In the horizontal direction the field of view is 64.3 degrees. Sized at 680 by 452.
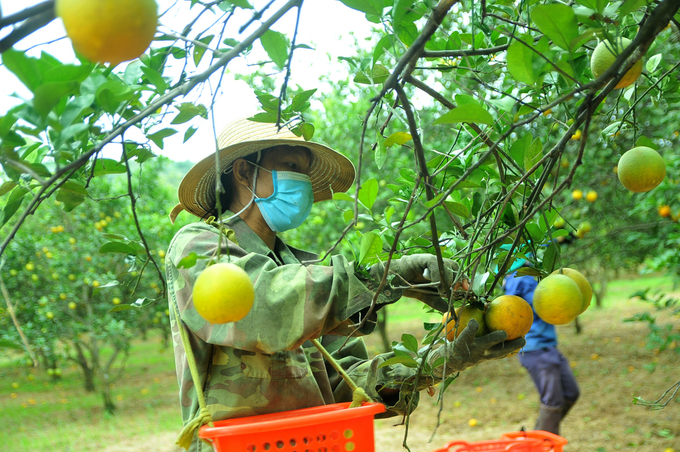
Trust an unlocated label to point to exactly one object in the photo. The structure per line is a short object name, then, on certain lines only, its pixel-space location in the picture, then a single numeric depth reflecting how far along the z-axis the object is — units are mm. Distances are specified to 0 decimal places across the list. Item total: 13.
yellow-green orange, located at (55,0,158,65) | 509
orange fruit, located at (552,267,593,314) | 1151
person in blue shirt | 3709
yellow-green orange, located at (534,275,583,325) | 1072
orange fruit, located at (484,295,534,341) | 1303
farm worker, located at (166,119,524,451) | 1258
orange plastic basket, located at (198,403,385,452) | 1104
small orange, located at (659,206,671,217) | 3922
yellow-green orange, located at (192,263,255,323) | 710
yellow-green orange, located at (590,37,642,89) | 1123
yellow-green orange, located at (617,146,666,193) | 1260
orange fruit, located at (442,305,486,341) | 1361
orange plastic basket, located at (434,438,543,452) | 1402
